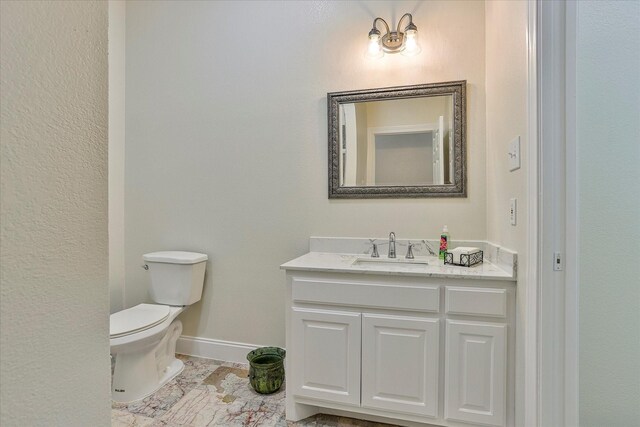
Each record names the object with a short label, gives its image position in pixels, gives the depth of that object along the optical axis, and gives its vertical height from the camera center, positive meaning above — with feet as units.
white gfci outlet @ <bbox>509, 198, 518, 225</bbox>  4.55 +0.05
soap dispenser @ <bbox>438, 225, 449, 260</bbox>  5.80 -0.53
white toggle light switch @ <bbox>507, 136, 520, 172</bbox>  4.42 +0.85
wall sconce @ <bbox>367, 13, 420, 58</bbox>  6.29 +3.39
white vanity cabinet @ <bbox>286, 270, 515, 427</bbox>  4.68 -2.07
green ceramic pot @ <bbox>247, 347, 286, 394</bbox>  6.20 -3.14
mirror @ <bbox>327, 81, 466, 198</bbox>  6.27 +1.45
